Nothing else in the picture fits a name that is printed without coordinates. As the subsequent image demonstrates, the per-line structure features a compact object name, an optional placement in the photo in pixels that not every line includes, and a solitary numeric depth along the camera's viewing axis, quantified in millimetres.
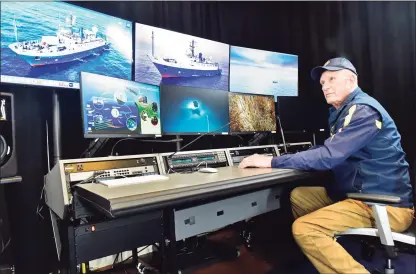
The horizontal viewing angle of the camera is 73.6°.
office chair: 1130
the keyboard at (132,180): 1118
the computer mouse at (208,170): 1443
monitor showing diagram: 1469
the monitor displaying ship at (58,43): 1490
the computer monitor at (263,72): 2607
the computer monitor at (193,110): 1822
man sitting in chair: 1274
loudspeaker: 1202
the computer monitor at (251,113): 2178
